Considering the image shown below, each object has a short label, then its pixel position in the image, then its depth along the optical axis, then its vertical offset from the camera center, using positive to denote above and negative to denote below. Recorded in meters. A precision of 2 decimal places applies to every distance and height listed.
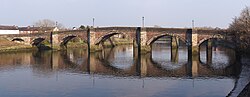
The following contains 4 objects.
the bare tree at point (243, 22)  29.25 +2.81
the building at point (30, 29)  65.11 +4.44
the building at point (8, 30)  63.09 +4.04
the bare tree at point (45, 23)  78.69 +7.03
